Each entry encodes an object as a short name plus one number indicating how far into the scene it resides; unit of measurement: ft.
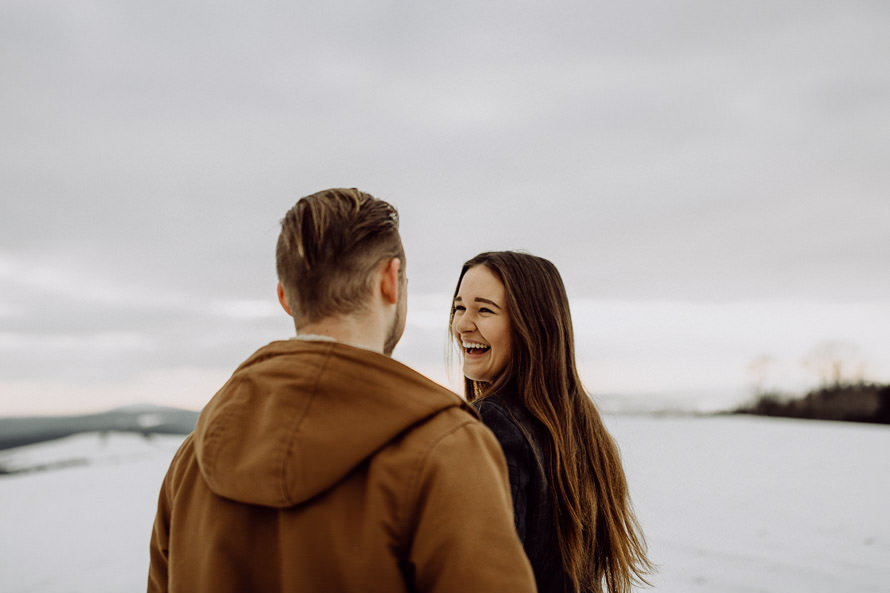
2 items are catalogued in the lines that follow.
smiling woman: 6.65
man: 3.52
